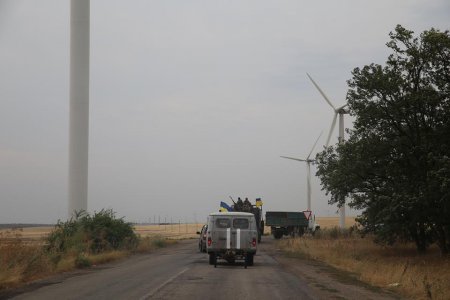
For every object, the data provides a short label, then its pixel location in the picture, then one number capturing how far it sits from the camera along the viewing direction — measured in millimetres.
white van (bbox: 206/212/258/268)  22469
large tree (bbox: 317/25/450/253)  21906
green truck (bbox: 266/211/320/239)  51688
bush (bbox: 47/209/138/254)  27234
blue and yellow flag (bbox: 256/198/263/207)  45456
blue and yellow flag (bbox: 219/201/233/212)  43500
